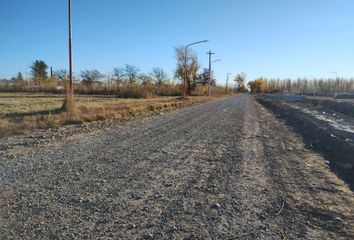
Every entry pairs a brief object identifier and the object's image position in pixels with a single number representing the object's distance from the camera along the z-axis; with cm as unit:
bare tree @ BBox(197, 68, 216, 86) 9536
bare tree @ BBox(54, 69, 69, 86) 10174
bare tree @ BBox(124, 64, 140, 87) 10165
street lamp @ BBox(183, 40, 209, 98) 5325
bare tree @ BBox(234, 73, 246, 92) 19678
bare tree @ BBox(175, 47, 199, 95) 8254
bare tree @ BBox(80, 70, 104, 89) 9626
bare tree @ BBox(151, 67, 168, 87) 10525
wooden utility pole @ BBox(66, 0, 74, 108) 2433
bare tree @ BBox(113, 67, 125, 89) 9908
